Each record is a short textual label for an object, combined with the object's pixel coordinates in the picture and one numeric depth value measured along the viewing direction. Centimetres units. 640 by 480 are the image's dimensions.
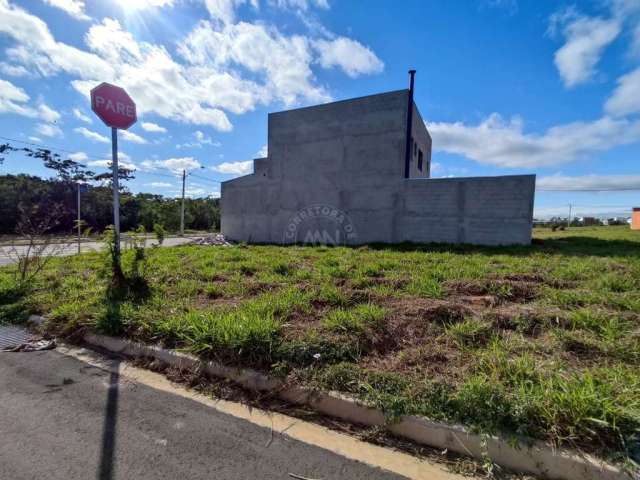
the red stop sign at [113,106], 387
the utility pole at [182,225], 2684
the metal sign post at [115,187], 385
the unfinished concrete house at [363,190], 867
